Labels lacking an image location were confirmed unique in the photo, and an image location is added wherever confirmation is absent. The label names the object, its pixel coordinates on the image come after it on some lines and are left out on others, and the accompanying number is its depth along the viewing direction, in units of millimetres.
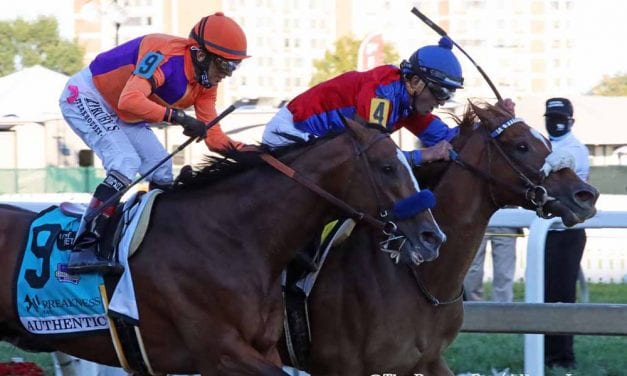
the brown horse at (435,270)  9156
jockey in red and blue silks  9672
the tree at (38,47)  131375
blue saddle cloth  8844
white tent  50125
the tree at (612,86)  140875
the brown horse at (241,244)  8430
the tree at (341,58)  100812
